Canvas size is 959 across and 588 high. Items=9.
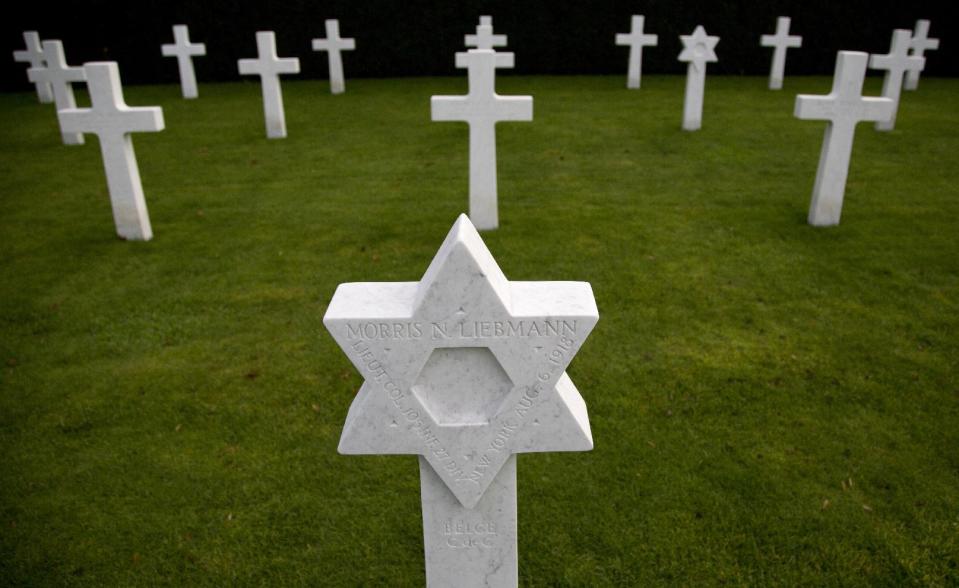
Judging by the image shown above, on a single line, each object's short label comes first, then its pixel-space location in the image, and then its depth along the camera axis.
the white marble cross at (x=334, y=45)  14.94
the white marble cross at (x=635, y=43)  15.01
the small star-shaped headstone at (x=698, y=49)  11.05
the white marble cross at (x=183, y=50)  14.65
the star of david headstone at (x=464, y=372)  1.77
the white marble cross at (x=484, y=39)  13.62
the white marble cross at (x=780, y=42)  14.46
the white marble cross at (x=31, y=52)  13.02
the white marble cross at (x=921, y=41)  13.13
